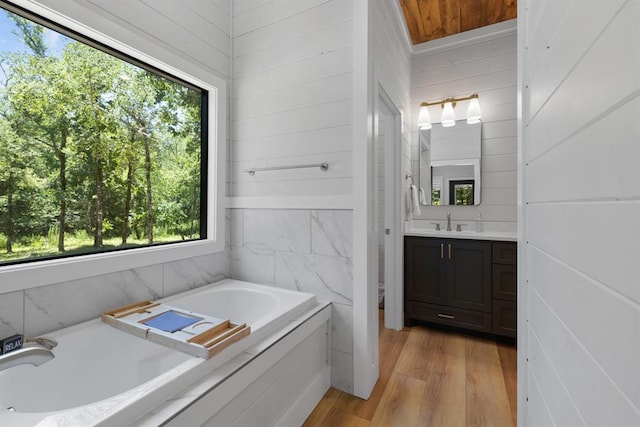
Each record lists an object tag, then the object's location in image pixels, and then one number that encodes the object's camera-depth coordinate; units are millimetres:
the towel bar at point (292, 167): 1907
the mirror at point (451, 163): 3059
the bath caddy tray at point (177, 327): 1173
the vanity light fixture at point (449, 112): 2979
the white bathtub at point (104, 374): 835
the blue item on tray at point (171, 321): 1370
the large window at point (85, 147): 1329
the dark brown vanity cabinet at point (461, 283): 2461
